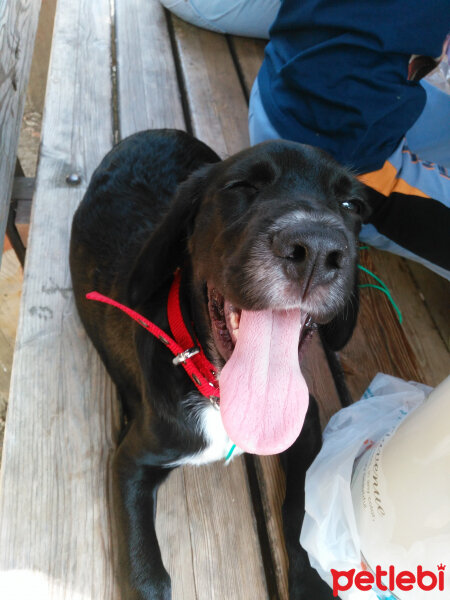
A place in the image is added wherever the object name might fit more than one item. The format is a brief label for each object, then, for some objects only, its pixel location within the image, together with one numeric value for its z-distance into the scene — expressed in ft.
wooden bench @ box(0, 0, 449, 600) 1.21
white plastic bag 1.13
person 1.55
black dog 0.92
